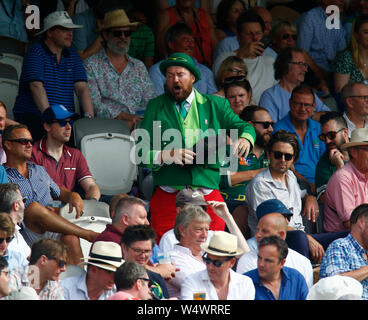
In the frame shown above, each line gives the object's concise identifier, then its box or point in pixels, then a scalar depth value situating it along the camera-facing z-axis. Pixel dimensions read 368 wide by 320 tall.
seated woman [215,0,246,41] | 23.03
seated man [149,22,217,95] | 20.52
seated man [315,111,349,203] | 18.44
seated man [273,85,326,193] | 19.75
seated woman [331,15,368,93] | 22.20
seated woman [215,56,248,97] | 20.08
